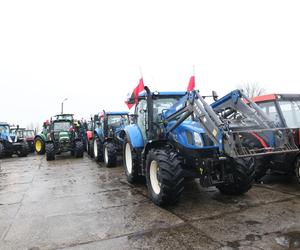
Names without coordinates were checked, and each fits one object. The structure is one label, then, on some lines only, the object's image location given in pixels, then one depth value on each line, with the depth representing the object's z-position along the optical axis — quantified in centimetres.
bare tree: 3960
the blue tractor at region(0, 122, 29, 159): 1762
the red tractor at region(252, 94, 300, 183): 694
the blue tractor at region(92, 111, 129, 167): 1117
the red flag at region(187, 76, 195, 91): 701
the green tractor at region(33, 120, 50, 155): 1694
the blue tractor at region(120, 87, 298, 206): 489
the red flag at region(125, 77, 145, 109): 707
